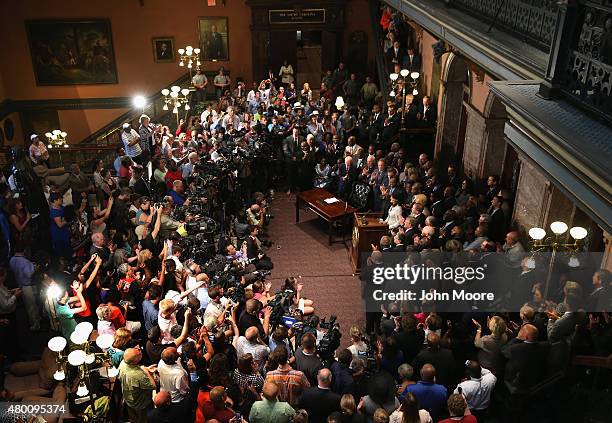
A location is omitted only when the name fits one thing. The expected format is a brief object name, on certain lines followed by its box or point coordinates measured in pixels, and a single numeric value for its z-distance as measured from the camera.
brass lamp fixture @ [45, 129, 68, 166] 15.02
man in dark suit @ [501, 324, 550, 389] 6.32
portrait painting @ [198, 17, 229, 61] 19.58
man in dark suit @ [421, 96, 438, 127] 13.82
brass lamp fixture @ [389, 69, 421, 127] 13.46
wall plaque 19.22
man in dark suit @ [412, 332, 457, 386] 6.48
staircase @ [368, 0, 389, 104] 16.10
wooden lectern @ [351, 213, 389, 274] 10.38
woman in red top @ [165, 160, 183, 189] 10.77
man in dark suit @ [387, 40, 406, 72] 15.71
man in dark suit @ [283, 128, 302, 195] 12.98
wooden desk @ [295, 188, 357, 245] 11.40
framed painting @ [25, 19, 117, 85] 18.66
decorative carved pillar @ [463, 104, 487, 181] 11.08
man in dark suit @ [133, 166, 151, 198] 10.28
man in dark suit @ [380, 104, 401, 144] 13.40
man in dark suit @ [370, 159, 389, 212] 11.32
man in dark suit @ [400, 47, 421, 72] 15.38
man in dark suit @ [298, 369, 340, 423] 5.88
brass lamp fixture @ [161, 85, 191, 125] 12.91
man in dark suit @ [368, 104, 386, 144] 13.56
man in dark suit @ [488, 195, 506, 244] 9.26
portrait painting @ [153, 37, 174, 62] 19.62
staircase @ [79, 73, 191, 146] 18.16
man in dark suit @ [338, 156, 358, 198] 12.10
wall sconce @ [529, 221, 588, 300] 6.27
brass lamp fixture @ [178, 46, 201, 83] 19.07
